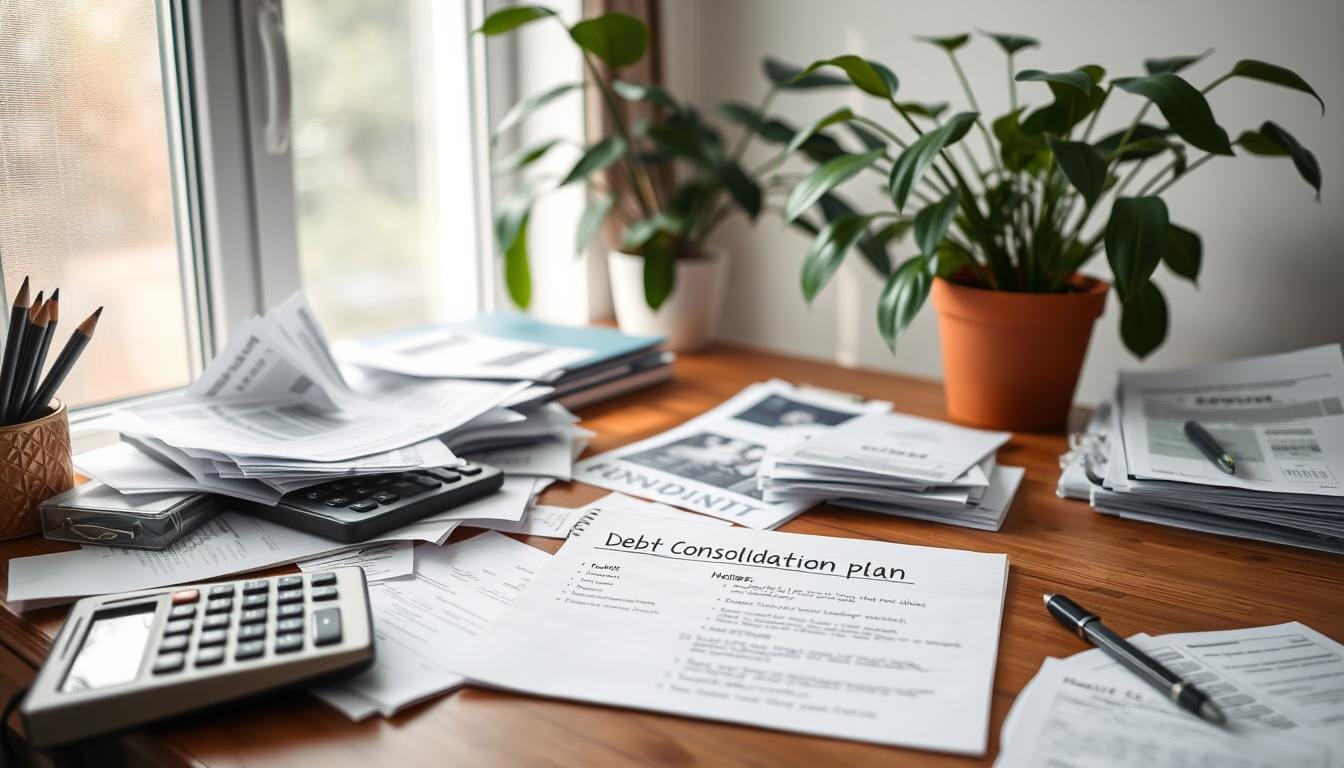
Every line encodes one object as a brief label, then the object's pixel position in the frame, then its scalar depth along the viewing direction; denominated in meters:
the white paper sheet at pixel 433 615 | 0.62
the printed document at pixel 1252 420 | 0.87
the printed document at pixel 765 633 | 0.61
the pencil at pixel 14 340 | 0.78
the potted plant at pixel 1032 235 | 0.89
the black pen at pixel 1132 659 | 0.59
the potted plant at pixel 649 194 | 1.25
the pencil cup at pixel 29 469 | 0.80
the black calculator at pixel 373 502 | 0.81
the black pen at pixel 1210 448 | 0.89
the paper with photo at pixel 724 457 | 0.93
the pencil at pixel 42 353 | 0.79
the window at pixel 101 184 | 1.03
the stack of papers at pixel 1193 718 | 0.56
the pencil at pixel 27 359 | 0.79
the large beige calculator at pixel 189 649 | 0.56
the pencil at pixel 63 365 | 0.81
